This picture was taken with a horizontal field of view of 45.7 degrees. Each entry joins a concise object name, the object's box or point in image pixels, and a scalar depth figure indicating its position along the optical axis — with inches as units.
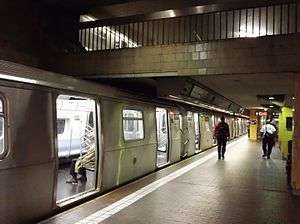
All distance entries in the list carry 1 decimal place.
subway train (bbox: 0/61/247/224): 180.7
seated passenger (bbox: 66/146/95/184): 335.9
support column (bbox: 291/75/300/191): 294.7
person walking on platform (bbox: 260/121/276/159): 583.5
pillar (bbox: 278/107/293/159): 596.1
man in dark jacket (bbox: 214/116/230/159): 555.8
